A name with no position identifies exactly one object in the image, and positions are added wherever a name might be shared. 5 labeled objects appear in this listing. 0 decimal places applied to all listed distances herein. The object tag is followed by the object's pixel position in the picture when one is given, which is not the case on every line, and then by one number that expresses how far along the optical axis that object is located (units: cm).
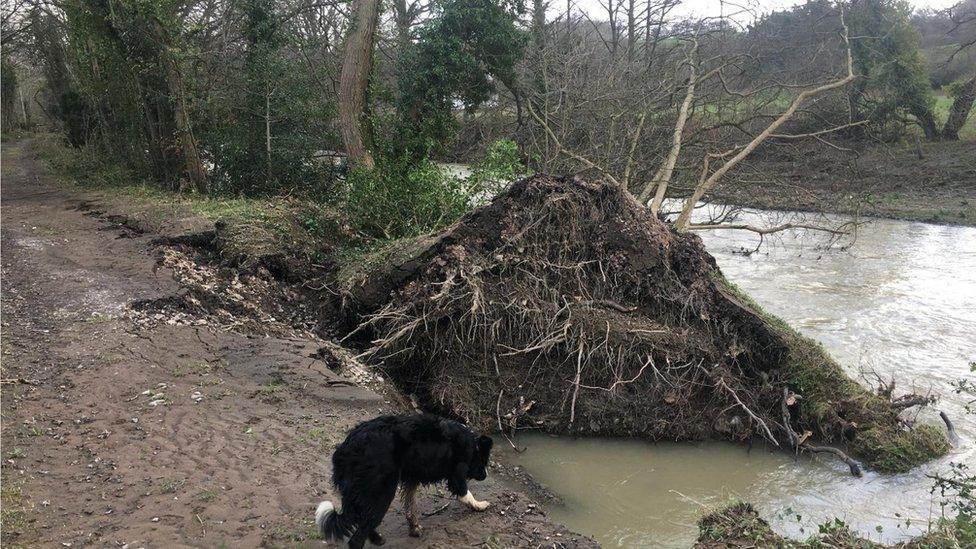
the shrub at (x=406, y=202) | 1148
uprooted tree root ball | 832
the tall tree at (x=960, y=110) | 2595
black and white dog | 430
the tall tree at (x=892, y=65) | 2538
